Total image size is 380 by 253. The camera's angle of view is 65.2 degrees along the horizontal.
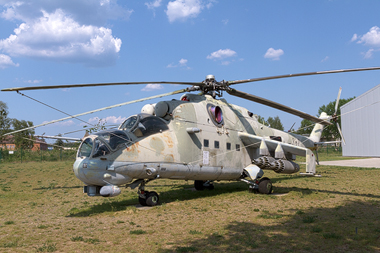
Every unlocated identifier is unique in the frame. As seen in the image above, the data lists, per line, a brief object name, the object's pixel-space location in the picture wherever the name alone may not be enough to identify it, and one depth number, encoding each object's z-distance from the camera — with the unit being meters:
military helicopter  10.82
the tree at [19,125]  55.65
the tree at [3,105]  65.44
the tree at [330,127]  93.52
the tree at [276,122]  113.90
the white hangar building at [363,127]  48.59
